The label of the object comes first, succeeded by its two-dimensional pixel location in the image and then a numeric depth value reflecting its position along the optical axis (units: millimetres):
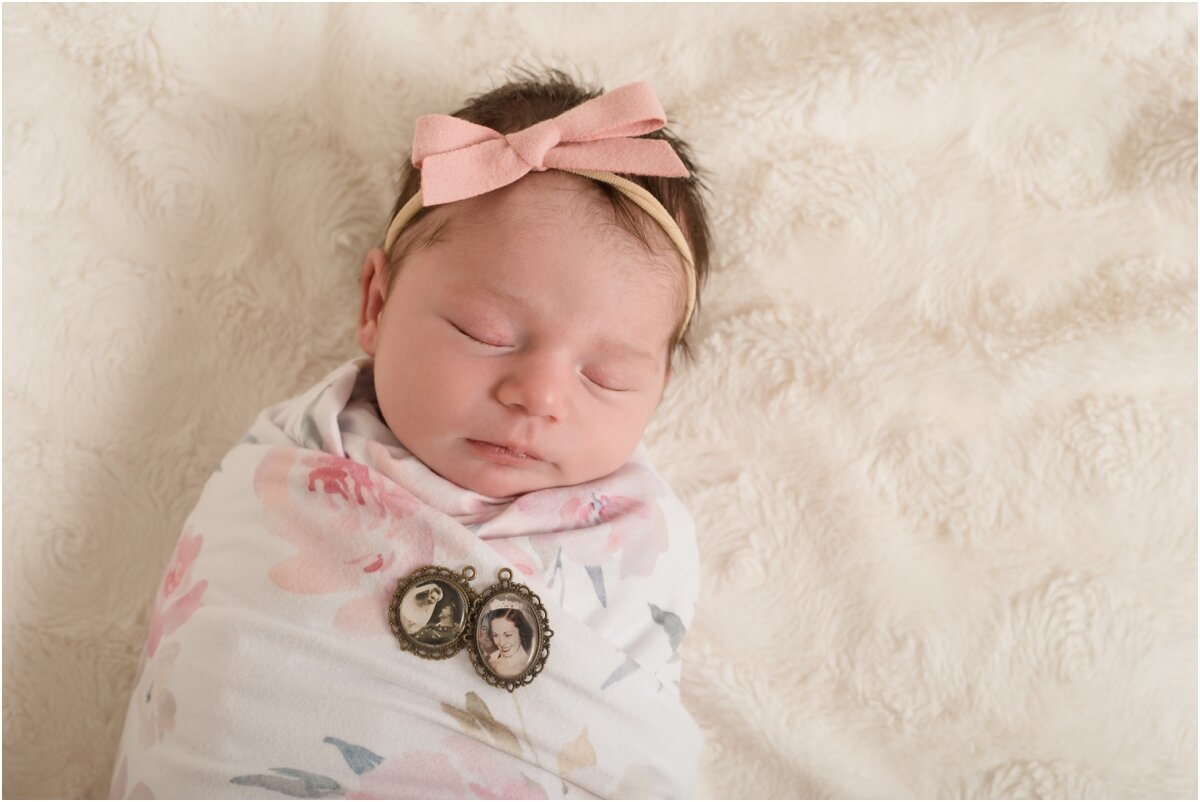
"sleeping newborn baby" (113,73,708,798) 542
